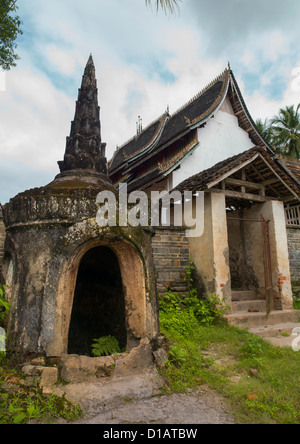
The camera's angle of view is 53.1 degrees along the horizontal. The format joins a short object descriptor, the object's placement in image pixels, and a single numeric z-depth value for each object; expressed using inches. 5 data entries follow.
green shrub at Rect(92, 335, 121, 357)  152.3
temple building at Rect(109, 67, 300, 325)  268.5
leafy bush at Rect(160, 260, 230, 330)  242.7
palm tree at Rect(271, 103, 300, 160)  1036.2
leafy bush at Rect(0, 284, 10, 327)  118.1
